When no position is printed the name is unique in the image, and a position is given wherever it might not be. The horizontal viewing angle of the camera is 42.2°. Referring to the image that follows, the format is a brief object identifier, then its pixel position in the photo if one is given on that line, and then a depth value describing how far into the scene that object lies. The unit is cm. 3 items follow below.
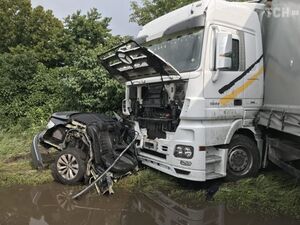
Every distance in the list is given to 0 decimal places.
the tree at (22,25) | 2588
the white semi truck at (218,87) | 616
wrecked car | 692
